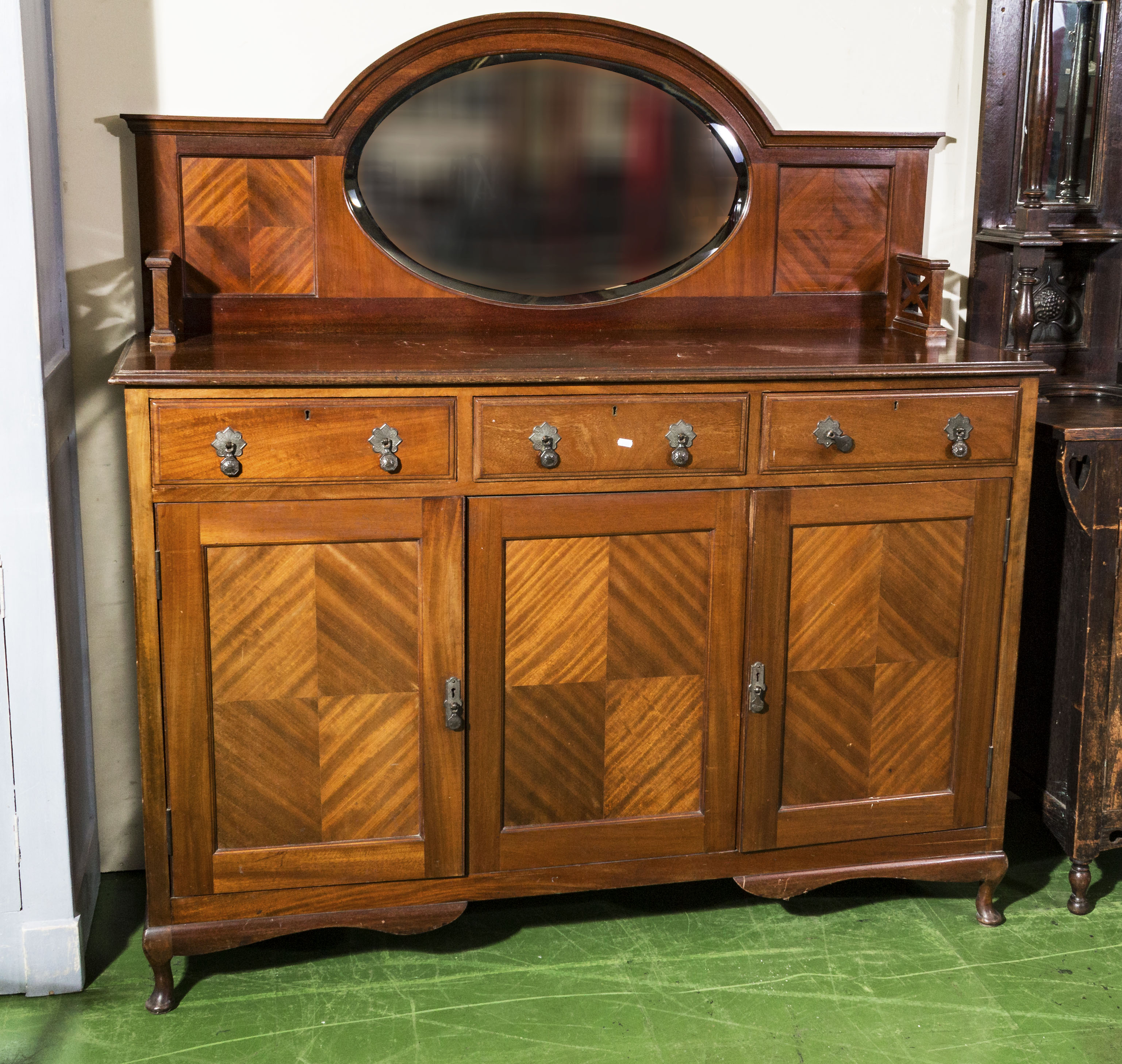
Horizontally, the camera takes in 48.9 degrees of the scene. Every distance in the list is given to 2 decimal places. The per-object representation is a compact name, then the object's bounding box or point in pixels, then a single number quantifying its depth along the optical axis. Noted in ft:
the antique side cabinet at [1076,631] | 8.89
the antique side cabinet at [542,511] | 7.85
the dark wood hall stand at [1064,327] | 9.16
